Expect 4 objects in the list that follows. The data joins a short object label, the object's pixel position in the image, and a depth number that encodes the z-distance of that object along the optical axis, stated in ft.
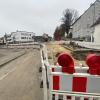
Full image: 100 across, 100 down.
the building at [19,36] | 237.95
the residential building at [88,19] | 112.77
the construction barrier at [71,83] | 4.88
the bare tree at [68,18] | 176.03
